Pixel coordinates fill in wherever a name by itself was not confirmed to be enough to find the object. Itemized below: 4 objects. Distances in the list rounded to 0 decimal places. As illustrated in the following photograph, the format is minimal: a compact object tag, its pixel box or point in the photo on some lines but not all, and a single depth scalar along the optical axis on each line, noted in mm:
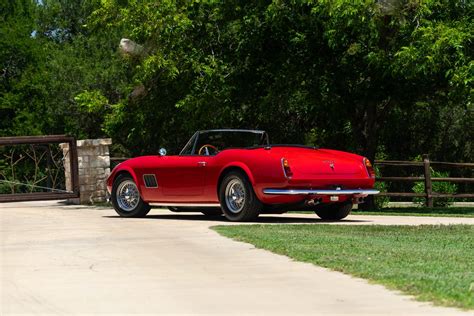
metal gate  24969
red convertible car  15250
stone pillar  24922
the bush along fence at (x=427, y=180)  24359
